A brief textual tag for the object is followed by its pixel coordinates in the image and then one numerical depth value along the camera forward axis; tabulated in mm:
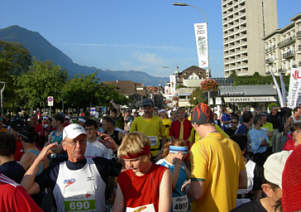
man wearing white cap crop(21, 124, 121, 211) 3109
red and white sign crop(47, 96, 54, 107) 23334
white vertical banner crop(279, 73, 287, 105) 14726
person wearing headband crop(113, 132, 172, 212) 2779
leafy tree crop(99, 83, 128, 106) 54503
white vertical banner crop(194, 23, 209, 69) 16984
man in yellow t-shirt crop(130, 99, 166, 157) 7355
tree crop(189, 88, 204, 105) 64875
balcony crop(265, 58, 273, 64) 93312
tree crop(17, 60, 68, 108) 34281
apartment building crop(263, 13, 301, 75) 72500
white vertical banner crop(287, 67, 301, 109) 11883
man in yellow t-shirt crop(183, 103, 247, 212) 3055
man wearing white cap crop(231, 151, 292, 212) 2062
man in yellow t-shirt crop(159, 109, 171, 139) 10726
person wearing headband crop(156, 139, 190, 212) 3410
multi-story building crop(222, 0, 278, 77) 108188
